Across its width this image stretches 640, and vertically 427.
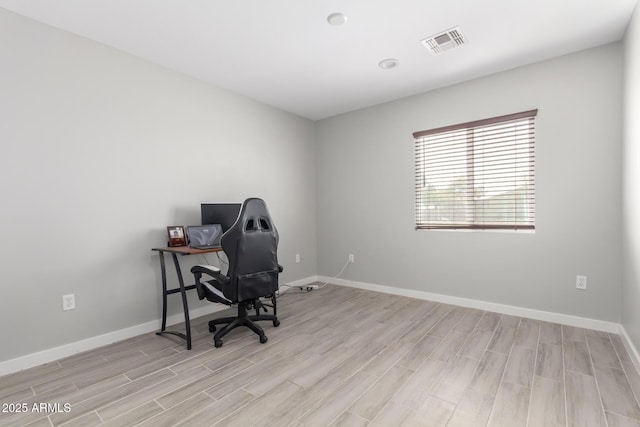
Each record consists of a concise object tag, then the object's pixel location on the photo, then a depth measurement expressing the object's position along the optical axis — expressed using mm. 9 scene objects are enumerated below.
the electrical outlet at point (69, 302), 2396
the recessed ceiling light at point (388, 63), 2943
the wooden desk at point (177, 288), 2486
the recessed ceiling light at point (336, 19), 2250
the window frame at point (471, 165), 3057
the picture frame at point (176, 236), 2896
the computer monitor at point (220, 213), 3162
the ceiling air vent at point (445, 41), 2496
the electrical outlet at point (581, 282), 2789
